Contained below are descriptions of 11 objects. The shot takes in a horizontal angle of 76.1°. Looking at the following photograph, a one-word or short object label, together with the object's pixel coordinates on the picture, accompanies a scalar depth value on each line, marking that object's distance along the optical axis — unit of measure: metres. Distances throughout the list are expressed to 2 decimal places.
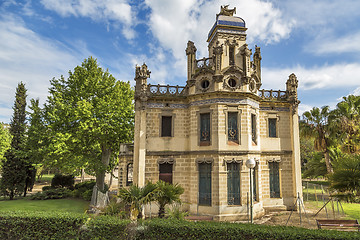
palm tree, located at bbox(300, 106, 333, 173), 23.28
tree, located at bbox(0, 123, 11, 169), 27.18
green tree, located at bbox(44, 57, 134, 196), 18.84
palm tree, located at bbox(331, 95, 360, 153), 20.20
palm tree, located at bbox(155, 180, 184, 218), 11.19
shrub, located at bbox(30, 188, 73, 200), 22.91
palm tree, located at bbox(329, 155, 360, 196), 9.96
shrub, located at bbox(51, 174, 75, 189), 28.65
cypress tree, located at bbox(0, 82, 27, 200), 23.33
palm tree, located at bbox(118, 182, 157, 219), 10.80
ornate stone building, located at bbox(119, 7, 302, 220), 15.79
